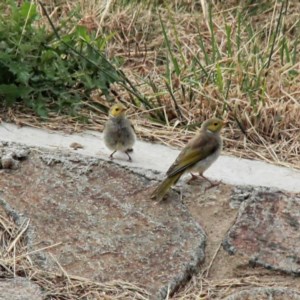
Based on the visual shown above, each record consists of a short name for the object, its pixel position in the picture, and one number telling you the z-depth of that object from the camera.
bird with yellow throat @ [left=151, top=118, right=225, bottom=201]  11.13
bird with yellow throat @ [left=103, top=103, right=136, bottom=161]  12.00
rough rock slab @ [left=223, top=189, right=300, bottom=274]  10.34
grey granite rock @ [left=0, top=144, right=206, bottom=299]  10.13
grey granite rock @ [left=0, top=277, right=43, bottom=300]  9.41
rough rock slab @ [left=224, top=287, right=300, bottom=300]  9.80
